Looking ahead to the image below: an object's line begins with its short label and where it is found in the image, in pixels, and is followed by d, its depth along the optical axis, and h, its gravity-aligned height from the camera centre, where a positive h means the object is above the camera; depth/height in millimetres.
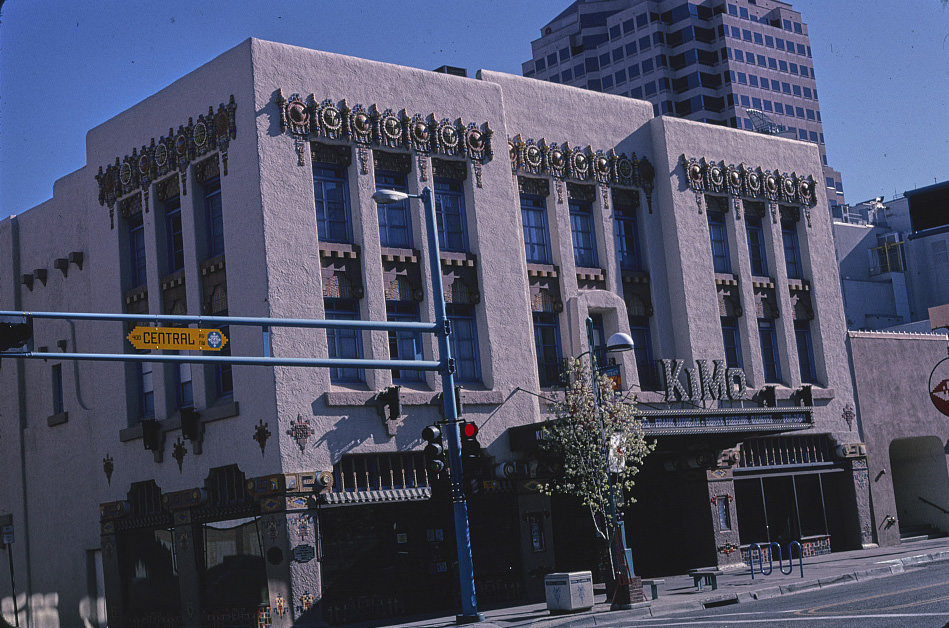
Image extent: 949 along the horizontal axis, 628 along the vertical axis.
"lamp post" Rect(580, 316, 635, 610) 25625 -1274
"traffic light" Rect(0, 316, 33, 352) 17234 +2901
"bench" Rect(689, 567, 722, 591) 28156 -2647
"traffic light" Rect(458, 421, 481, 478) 23525 +765
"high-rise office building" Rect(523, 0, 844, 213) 120125 +42614
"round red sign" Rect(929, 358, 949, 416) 38844 +2444
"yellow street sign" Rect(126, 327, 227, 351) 20094 +3057
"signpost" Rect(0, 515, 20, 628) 36562 +43
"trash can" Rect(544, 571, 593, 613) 25391 -2398
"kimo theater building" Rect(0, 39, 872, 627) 28656 +4190
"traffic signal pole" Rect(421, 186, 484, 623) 24422 +146
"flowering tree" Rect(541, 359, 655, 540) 28672 +915
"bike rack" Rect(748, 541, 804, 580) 29398 -2792
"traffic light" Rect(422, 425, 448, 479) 23609 +754
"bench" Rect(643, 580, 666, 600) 26859 -2667
